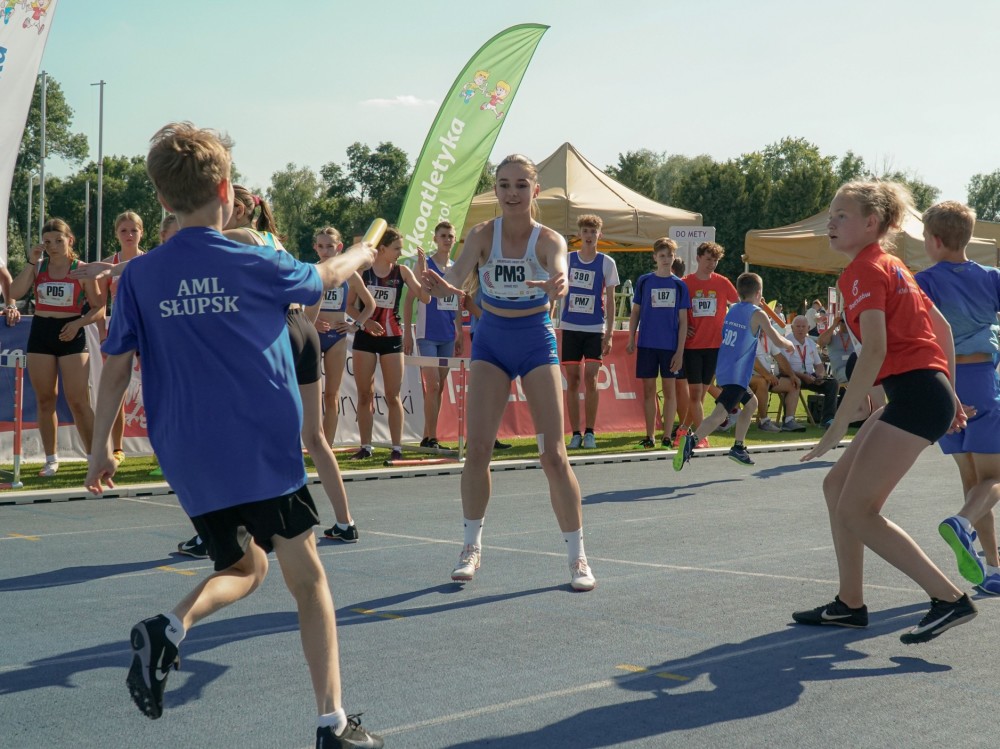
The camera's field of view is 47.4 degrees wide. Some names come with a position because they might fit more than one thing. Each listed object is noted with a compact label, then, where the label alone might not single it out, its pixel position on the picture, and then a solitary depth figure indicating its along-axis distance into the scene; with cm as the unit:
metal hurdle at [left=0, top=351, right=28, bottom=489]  936
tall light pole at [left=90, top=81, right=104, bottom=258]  7381
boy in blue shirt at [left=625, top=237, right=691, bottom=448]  1321
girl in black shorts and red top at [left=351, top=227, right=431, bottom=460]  1123
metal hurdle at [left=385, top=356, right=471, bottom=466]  1123
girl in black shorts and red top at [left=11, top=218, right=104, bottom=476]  959
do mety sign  1758
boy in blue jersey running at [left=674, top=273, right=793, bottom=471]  1135
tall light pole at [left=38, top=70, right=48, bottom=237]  6318
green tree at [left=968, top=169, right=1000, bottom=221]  13225
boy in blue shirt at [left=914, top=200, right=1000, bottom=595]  563
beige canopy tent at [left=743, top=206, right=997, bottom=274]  2069
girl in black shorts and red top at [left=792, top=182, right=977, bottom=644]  446
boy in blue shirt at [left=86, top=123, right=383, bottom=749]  306
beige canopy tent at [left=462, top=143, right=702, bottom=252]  1941
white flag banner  1041
